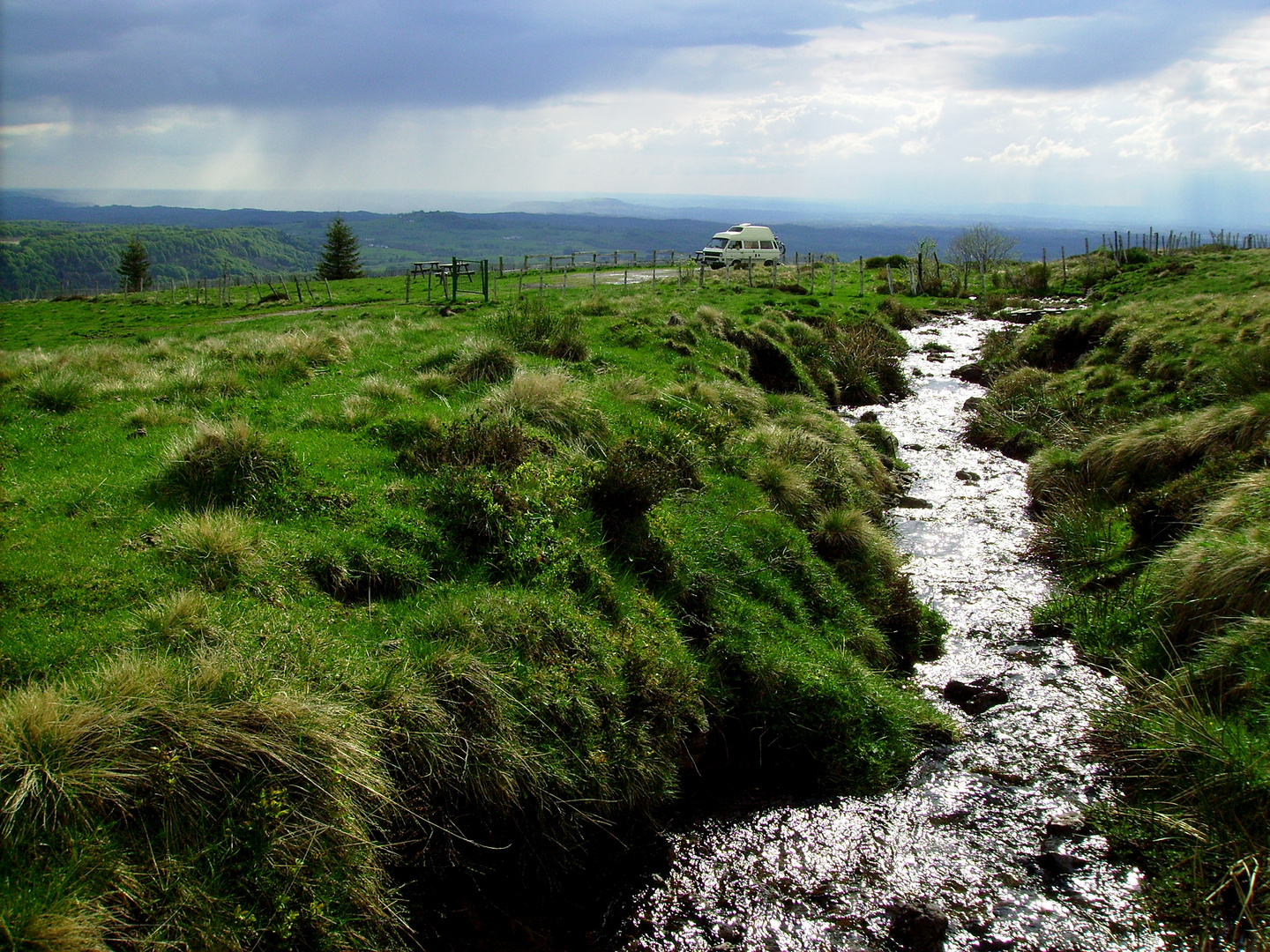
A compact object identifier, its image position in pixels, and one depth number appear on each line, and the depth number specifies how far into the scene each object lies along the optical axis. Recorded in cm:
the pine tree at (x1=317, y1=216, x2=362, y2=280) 8981
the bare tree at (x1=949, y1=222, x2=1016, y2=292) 6800
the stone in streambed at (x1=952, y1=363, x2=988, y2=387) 2752
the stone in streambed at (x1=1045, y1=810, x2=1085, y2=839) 763
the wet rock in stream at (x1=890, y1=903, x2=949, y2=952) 637
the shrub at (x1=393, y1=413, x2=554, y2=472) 1066
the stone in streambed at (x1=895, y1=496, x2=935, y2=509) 1670
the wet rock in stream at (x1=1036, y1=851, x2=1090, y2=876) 718
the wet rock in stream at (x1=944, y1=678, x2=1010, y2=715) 988
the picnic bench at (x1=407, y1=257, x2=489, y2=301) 3672
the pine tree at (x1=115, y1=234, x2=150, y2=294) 9238
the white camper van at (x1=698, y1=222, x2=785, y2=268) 5656
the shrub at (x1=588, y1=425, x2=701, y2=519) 1075
